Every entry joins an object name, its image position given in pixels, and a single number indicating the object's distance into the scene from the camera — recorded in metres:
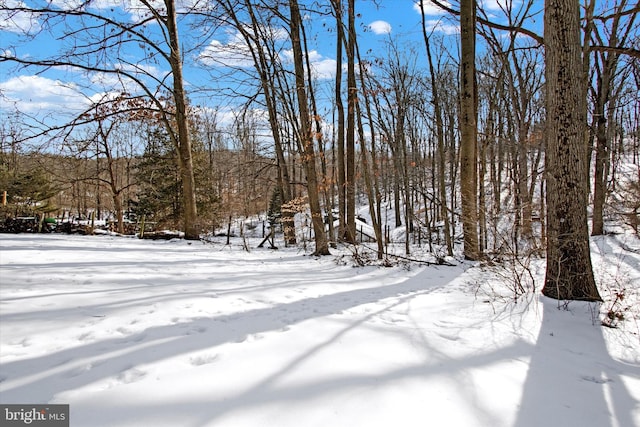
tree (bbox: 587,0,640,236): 10.73
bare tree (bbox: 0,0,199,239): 8.43
